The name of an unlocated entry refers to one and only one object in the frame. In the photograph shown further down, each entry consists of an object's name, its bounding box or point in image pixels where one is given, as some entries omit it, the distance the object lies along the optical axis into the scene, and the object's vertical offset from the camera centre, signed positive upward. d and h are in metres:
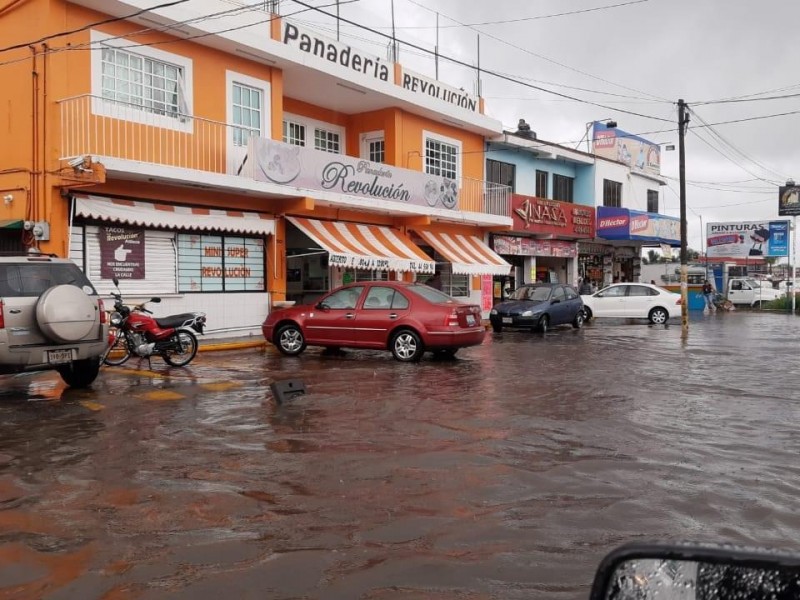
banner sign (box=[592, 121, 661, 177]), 34.91 +7.27
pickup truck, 40.53 -0.09
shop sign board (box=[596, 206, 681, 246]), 31.33 +3.03
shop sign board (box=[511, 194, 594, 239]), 26.81 +3.04
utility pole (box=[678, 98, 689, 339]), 23.56 +4.49
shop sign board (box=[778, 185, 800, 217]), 37.94 +4.79
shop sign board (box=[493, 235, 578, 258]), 26.94 +1.87
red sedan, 13.16 -0.53
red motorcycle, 11.80 -0.67
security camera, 13.10 +2.47
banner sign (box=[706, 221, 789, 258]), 41.91 +3.16
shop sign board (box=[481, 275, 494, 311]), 26.91 +0.04
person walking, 36.12 -0.07
